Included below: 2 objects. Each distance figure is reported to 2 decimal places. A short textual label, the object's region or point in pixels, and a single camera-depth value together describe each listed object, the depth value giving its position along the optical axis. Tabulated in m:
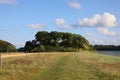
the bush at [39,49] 70.98
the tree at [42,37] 80.52
